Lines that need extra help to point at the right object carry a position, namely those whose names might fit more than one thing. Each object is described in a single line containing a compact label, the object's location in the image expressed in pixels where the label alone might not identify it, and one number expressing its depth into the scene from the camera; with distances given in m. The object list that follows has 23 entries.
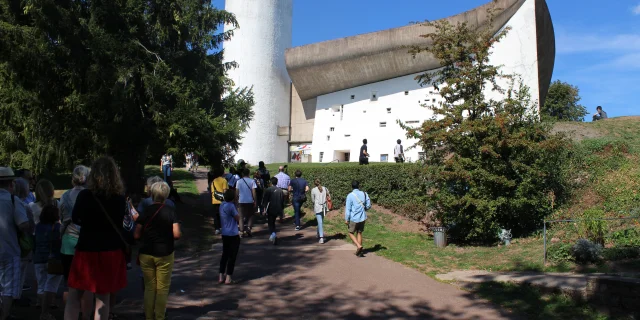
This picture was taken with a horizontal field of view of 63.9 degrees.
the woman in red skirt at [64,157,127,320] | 4.68
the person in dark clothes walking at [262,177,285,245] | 11.81
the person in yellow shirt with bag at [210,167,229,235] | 11.48
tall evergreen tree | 12.48
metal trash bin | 11.98
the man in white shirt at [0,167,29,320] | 5.46
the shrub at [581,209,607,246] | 9.36
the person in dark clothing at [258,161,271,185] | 15.57
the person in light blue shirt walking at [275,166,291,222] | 14.38
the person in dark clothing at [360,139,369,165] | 19.52
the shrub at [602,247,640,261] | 8.35
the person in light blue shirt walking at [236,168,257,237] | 12.12
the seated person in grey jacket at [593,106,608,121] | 25.40
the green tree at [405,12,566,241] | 11.48
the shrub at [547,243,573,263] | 8.93
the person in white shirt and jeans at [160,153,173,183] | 17.80
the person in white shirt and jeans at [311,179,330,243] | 12.12
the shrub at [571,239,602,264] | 8.45
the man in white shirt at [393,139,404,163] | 20.83
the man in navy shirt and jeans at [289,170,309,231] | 13.55
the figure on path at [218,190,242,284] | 8.03
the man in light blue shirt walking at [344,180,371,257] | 10.72
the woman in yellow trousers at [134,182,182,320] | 5.40
